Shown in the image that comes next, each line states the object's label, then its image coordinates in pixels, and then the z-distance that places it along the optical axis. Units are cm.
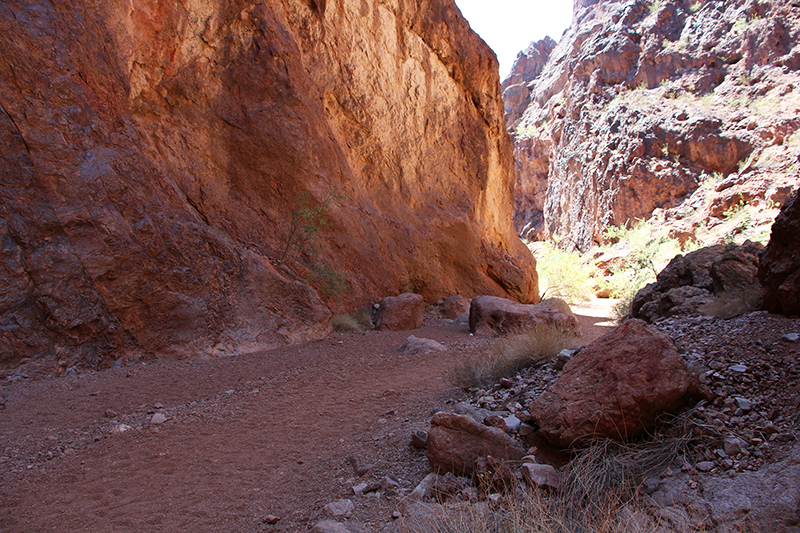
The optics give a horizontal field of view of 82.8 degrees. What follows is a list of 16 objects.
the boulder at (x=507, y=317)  770
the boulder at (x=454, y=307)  1019
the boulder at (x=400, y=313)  844
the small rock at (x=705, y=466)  221
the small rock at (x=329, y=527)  221
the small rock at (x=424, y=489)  248
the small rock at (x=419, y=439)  302
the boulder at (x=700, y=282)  501
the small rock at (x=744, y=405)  246
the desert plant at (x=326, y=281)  823
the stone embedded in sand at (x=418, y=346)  648
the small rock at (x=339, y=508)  241
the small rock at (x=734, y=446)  221
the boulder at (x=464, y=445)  265
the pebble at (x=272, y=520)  241
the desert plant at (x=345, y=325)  784
